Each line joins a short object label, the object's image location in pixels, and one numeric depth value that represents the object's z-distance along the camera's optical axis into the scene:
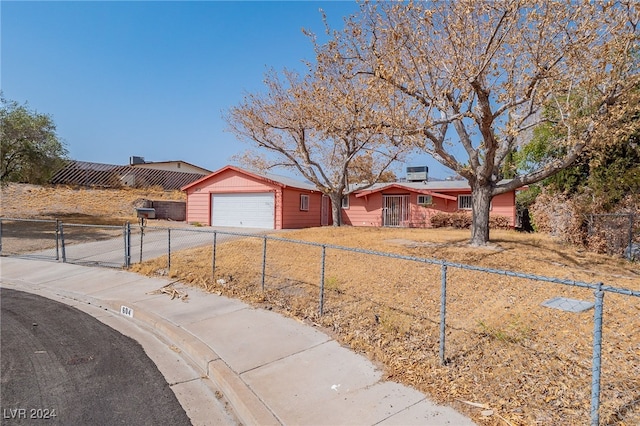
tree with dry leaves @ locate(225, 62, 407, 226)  9.20
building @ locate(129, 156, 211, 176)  40.16
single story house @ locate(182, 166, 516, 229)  20.14
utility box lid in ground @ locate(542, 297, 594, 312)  5.17
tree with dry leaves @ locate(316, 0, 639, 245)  7.09
